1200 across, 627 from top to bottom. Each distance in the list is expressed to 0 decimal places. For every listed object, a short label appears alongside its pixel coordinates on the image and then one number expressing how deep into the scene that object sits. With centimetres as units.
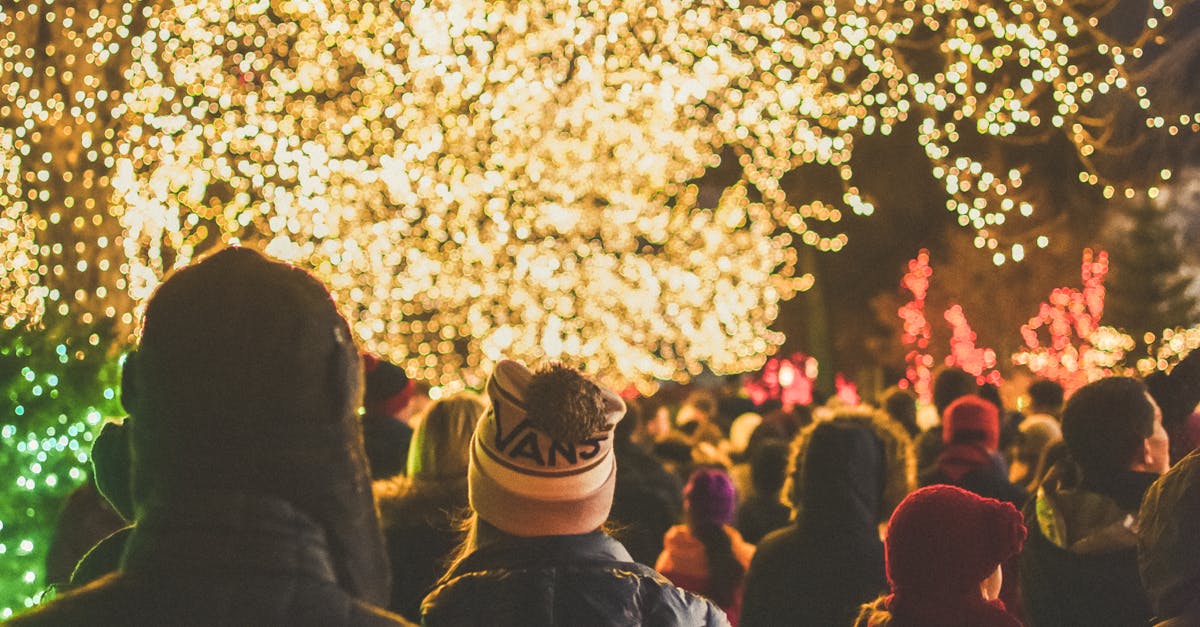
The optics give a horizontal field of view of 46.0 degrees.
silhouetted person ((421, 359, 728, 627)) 306
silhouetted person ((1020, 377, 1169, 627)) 466
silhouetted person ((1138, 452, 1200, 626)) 344
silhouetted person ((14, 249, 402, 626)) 199
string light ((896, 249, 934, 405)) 3891
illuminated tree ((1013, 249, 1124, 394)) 3478
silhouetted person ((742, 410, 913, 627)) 478
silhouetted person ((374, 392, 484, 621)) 441
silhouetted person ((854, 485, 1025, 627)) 350
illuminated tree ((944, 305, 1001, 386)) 3762
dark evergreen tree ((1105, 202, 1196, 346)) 3656
